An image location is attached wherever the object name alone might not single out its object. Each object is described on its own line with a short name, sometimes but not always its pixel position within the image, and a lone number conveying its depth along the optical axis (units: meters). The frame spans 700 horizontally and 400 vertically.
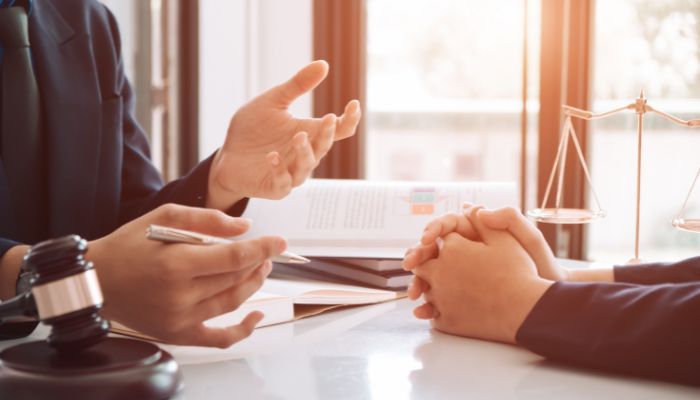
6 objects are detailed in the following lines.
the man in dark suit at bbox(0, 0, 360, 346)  1.04
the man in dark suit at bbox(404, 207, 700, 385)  1.00
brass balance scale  1.25
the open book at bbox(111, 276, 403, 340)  1.12
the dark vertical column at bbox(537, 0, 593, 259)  2.37
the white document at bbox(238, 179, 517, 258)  1.50
